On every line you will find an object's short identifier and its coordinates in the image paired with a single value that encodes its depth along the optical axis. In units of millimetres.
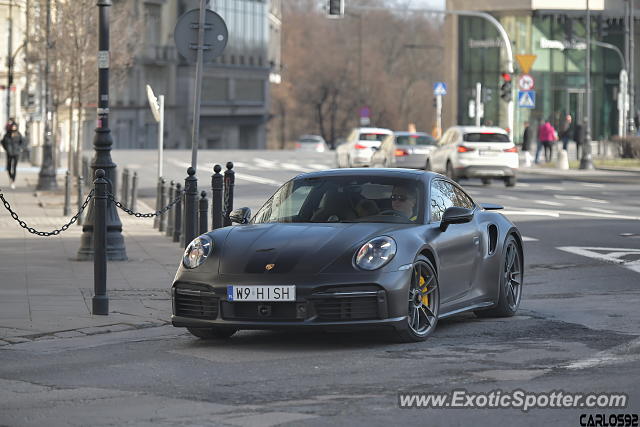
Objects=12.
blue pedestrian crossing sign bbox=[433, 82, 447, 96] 66625
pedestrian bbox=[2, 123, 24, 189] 39816
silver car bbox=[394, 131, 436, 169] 45469
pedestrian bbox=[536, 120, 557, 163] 57781
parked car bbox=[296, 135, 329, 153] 99438
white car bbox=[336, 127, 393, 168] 50062
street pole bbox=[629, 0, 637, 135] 61469
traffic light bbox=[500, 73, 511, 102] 56469
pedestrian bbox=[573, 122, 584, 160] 54806
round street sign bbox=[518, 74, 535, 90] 53625
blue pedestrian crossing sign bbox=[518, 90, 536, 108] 53438
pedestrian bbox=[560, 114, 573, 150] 58688
